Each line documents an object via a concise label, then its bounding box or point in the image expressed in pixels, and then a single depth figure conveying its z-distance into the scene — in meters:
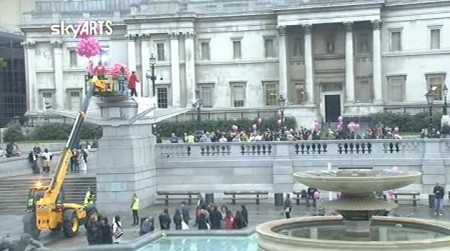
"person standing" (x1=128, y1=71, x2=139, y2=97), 32.44
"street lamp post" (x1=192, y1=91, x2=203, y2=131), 49.10
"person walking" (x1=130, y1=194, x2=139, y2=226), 29.11
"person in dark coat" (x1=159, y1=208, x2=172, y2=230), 25.64
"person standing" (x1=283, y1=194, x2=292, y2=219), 26.94
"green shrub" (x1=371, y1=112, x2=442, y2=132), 57.09
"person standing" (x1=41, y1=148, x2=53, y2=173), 41.56
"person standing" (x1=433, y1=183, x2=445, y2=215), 28.81
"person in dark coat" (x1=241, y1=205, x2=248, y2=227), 26.27
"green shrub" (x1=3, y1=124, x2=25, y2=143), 64.19
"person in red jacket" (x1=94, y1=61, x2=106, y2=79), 30.59
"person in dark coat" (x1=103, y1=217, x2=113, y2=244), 23.88
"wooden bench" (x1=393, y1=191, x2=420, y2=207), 31.42
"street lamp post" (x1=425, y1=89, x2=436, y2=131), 42.97
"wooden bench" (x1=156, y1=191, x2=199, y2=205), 34.31
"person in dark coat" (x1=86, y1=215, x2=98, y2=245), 24.03
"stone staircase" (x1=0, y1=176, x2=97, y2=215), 34.03
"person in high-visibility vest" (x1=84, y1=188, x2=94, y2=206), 30.11
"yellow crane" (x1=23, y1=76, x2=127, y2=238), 26.28
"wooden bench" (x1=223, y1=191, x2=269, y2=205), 33.46
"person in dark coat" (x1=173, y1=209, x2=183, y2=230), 26.23
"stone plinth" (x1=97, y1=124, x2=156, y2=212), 32.31
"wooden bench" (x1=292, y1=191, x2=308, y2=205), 32.51
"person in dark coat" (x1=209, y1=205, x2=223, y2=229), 25.82
